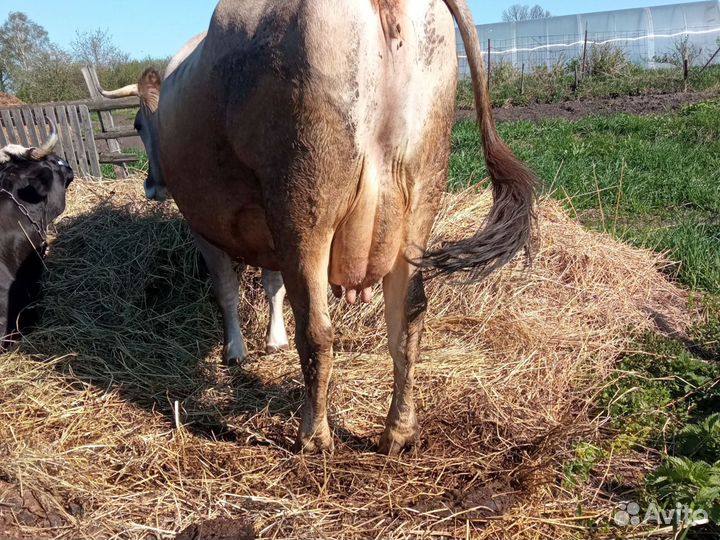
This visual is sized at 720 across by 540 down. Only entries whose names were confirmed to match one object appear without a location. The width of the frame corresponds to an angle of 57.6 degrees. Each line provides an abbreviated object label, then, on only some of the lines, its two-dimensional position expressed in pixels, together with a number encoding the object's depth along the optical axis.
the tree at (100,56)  35.22
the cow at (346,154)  2.61
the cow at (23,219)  4.95
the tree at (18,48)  33.22
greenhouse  28.64
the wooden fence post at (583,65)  21.88
